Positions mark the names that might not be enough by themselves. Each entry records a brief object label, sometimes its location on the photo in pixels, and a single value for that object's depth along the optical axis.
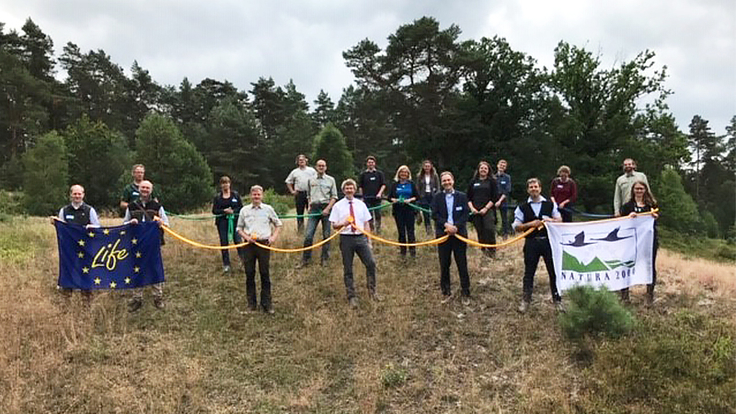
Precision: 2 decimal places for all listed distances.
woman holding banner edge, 7.84
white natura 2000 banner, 7.68
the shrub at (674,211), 32.91
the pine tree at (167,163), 30.33
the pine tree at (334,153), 37.78
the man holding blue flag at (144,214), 8.40
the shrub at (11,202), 25.81
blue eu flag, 8.09
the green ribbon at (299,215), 9.55
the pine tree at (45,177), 27.89
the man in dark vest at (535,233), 7.66
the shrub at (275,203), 17.62
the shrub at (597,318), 6.75
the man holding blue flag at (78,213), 8.16
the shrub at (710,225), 54.81
